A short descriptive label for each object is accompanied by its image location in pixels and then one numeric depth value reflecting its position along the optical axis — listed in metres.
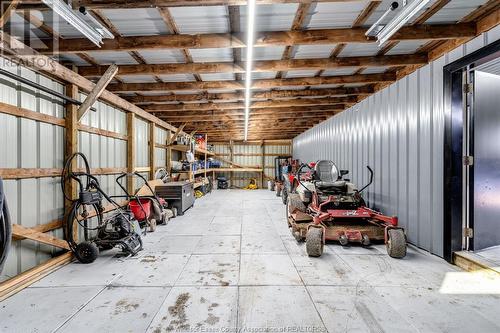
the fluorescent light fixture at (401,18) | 2.41
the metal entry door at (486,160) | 3.52
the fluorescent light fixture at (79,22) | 2.31
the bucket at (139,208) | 5.33
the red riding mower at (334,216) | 3.72
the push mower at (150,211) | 5.35
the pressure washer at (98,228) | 3.65
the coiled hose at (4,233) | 2.24
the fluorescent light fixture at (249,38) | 2.52
